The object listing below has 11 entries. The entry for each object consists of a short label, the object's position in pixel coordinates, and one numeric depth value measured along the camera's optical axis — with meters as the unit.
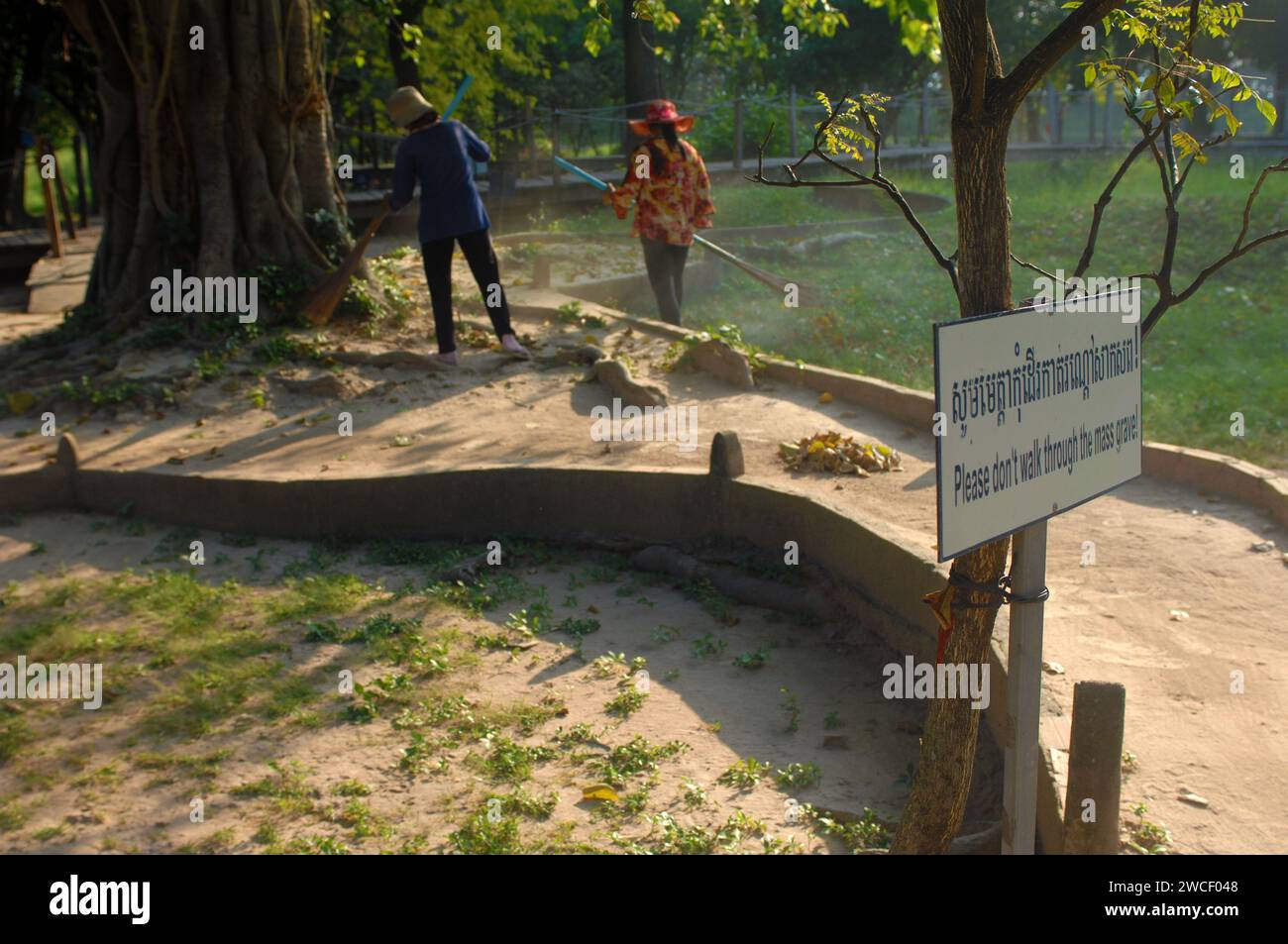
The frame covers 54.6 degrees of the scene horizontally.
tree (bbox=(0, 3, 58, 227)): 22.08
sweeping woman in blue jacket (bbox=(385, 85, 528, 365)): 9.74
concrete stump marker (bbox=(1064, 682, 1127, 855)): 3.51
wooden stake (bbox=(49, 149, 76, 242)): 20.62
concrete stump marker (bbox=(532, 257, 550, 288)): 13.25
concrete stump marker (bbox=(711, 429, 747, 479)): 7.02
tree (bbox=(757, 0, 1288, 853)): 3.08
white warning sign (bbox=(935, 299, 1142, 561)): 2.77
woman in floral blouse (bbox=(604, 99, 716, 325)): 10.95
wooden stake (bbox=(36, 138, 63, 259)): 17.01
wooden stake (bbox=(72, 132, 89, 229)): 23.53
